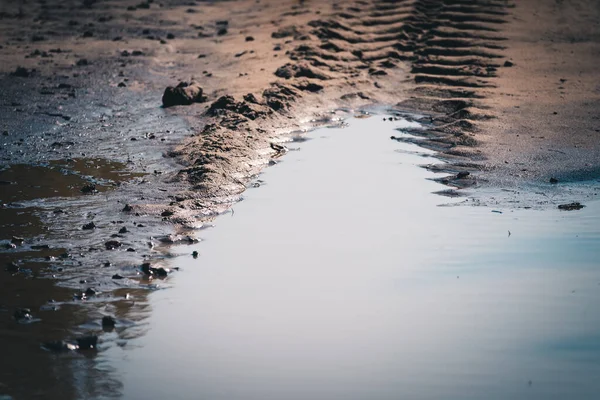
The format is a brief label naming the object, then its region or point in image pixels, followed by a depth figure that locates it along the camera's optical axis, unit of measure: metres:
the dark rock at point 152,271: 10.10
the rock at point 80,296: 9.34
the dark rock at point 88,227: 11.30
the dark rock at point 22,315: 8.77
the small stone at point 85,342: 8.27
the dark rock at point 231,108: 16.91
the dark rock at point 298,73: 20.25
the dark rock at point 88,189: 12.95
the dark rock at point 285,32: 24.75
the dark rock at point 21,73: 20.37
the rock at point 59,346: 8.21
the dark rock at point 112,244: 10.73
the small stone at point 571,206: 12.58
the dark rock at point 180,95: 18.55
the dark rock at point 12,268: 9.95
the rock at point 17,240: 10.73
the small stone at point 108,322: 8.76
